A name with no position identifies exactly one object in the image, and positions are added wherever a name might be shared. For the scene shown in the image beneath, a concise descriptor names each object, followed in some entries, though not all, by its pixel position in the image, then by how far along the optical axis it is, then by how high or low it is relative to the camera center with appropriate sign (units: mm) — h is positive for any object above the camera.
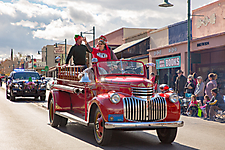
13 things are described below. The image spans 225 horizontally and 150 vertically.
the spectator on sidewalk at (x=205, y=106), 12105 -1145
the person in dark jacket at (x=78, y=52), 10086 +723
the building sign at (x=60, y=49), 54712 +4483
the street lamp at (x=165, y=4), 16422 +3586
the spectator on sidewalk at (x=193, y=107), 12680 -1244
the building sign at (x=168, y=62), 22828 +950
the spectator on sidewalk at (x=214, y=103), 11574 -982
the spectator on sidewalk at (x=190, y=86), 13758 -451
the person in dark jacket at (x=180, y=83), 14523 -345
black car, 19375 -624
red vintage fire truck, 6762 -579
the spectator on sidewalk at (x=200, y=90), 13164 -599
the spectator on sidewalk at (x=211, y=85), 12628 -376
